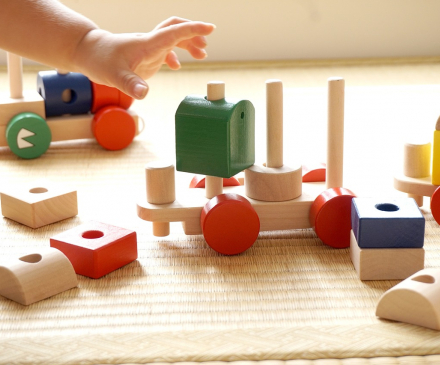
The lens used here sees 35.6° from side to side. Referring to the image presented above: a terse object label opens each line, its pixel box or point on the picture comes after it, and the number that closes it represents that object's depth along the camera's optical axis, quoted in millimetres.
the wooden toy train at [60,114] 1375
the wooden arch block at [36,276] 811
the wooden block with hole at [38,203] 1036
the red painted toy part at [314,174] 1053
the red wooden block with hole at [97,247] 878
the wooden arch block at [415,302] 732
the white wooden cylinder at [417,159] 1049
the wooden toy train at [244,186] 919
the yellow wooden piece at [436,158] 990
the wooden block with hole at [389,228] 845
